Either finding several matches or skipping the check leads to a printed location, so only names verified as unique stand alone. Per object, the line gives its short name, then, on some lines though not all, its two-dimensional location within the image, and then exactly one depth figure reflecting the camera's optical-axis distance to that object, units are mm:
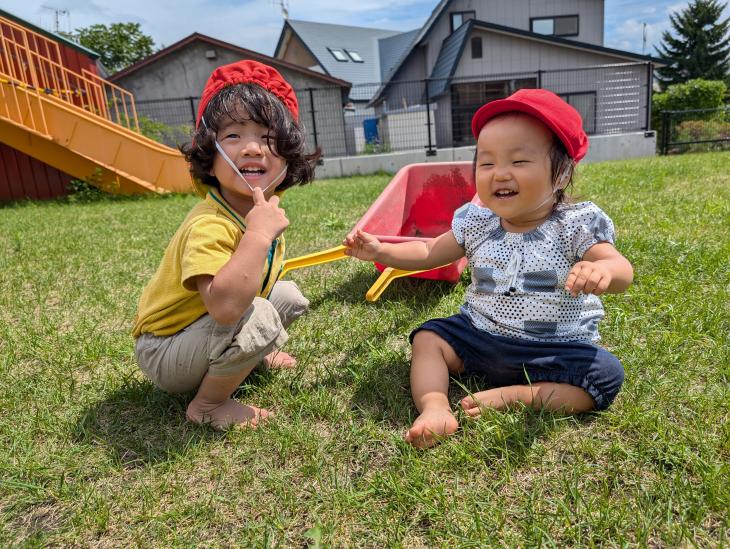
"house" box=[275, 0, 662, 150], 14836
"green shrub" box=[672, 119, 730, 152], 13008
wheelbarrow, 3578
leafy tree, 33625
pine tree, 32906
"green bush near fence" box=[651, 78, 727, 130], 19828
